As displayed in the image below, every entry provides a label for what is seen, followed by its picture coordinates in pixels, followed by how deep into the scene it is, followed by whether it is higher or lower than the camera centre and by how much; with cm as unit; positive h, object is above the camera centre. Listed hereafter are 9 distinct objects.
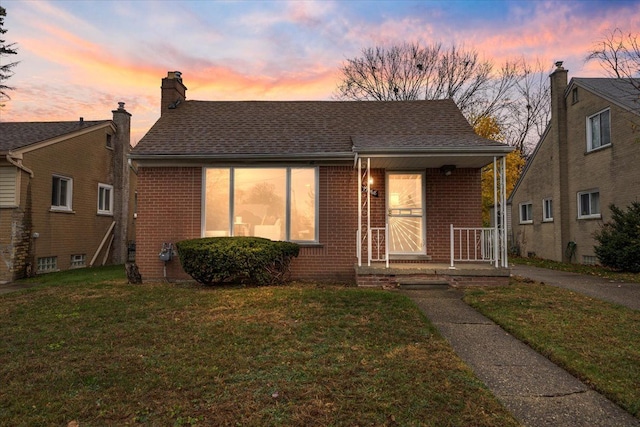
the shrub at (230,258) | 759 -56
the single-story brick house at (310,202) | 894 +71
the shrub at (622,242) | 1037 -32
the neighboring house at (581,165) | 1196 +243
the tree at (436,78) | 2541 +1071
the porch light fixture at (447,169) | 885 +148
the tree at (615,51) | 1012 +505
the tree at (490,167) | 2444 +445
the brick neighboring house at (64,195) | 1046 +121
